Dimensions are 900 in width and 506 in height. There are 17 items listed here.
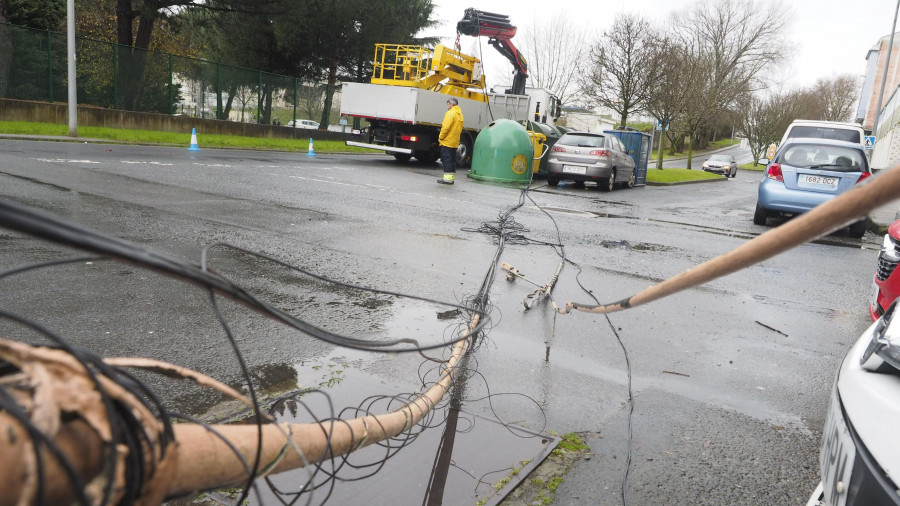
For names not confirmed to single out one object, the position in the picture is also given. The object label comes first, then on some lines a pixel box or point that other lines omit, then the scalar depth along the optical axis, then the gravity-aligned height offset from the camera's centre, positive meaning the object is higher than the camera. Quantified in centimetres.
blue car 1193 +0
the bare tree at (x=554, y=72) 4628 +543
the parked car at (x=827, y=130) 2003 +133
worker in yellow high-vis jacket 1645 +12
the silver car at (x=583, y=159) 1834 -18
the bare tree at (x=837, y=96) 7444 +902
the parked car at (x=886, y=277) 381 -58
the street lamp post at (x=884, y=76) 3481 +570
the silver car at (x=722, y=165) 4422 +0
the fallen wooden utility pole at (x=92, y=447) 96 -55
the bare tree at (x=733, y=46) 4447 +916
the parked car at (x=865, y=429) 182 -75
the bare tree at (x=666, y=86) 3134 +346
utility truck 1975 +133
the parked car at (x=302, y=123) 3259 +20
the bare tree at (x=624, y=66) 3131 +429
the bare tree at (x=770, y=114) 6606 +549
